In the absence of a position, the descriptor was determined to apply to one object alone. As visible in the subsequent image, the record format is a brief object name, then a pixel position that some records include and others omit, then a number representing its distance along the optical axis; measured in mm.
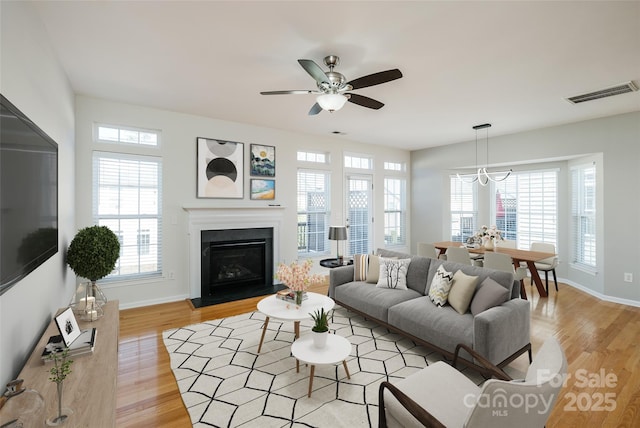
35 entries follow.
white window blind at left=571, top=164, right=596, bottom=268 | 4949
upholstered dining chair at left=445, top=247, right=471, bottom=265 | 4359
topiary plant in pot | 2617
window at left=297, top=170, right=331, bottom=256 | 5785
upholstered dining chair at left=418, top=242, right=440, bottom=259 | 4969
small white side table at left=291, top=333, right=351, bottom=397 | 2170
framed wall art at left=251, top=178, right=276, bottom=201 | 5145
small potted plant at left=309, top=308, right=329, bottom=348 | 2322
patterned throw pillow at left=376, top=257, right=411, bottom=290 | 3611
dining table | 4234
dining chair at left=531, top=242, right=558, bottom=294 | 4727
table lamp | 5117
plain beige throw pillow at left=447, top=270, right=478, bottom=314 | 2801
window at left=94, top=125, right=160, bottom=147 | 3984
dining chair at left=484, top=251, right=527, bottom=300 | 3992
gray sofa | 2336
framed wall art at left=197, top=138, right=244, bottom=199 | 4656
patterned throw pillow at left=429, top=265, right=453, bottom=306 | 2995
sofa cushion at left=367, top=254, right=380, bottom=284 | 3832
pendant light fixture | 6261
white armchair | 1164
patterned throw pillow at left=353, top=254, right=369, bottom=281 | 3921
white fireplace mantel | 4465
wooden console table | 1300
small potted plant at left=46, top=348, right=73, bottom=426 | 1223
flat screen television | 1292
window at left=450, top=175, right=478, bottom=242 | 6824
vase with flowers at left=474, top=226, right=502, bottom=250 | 5113
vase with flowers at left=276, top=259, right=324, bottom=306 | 2861
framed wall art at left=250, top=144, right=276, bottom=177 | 5121
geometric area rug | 2035
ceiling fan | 2410
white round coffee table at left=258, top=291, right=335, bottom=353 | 2707
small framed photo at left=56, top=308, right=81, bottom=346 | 1807
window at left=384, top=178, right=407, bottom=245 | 7137
